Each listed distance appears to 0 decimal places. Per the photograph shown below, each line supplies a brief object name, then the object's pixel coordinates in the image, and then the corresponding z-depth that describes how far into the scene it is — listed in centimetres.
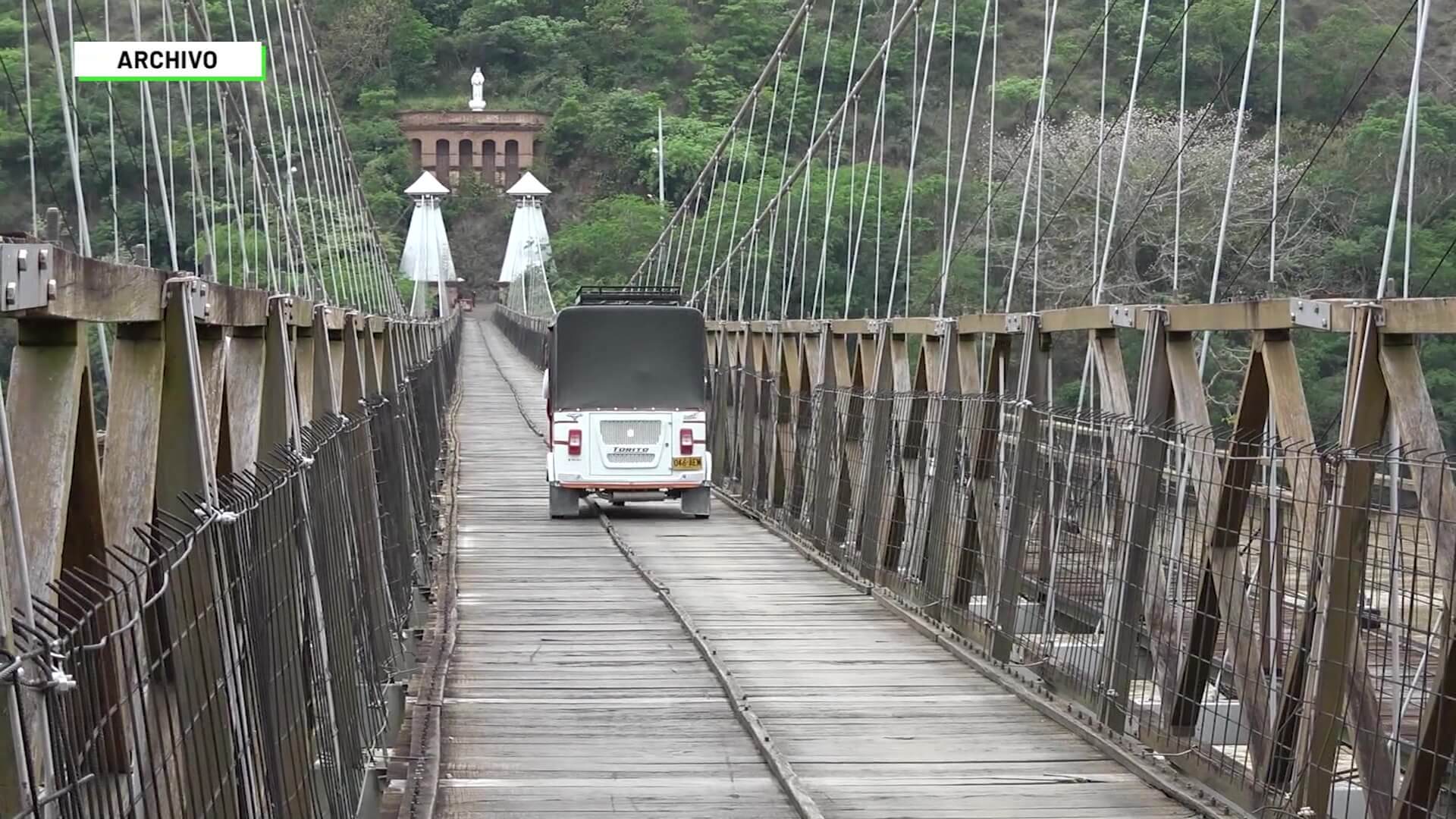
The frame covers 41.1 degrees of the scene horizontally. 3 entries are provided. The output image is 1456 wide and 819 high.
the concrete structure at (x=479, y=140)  11162
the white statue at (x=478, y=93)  11294
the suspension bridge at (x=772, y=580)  369
